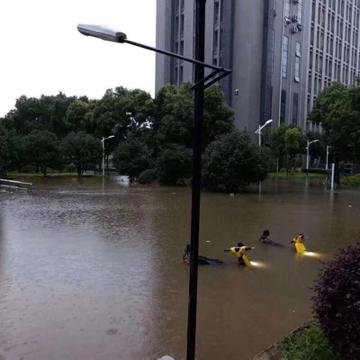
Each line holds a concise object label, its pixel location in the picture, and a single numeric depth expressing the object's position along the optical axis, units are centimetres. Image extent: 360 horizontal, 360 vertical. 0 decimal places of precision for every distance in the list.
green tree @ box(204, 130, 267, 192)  2823
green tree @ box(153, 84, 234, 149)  3572
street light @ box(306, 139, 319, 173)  4981
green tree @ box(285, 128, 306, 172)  4681
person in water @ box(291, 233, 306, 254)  1061
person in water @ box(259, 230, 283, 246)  1149
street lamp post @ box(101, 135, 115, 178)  4288
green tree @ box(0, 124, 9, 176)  3346
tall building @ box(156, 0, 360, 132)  5388
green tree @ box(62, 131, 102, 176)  4309
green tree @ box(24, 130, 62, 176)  4184
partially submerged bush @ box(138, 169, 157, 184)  3538
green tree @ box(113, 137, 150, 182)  3747
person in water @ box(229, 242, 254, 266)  916
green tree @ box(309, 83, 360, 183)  3072
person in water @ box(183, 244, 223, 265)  919
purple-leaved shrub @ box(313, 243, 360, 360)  331
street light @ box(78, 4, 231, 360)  352
